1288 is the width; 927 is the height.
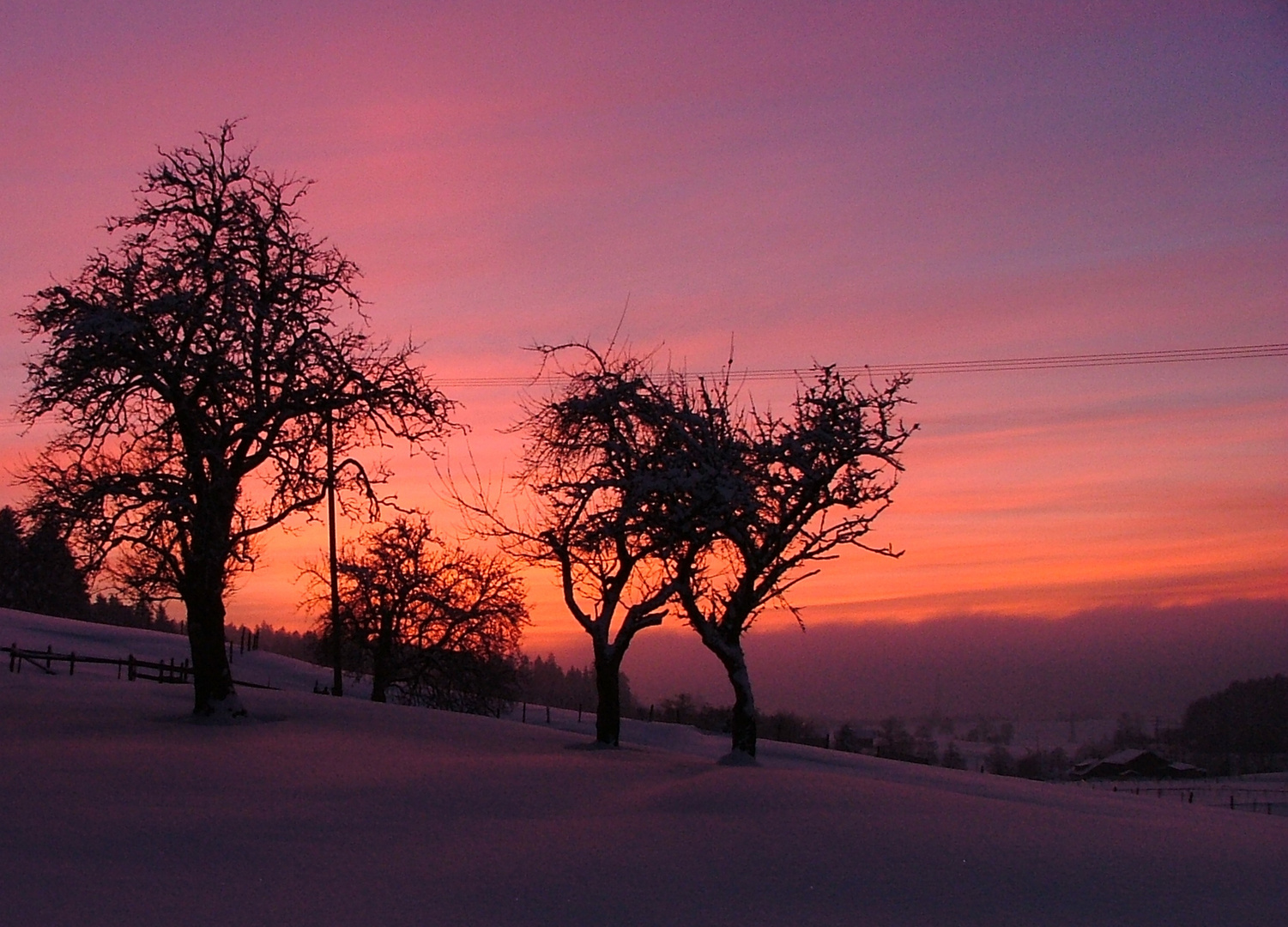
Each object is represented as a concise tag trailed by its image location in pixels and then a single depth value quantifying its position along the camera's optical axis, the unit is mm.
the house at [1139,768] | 83188
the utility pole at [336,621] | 41656
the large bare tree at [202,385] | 23125
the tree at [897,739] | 63719
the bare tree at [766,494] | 23719
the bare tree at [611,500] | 23609
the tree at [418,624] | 49281
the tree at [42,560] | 23156
